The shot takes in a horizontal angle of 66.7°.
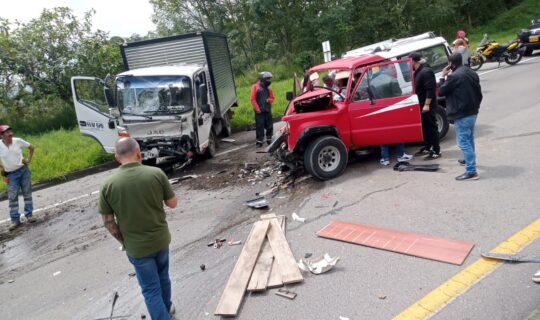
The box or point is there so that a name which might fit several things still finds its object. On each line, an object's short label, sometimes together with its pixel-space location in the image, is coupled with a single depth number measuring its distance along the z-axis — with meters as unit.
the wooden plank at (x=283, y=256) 4.06
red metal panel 4.09
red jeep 6.93
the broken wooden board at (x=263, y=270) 4.03
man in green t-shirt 3.35
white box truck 8.93
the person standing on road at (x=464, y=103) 5.85
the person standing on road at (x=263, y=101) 10.08
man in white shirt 7.32
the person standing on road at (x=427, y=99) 7.03
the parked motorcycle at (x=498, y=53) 16.88
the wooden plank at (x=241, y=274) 3.76
